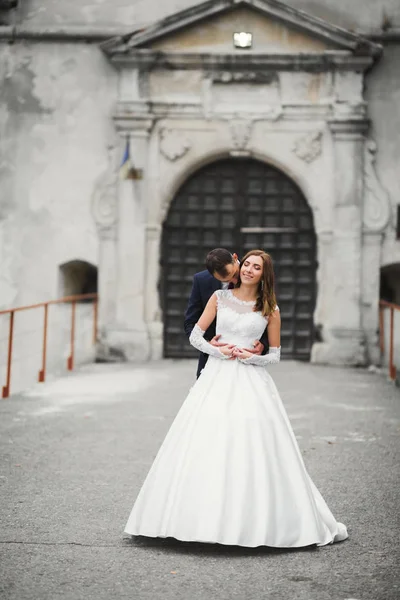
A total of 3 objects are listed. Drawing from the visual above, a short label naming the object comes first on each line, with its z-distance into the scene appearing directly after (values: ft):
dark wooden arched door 51.55
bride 16.67
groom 18.28
